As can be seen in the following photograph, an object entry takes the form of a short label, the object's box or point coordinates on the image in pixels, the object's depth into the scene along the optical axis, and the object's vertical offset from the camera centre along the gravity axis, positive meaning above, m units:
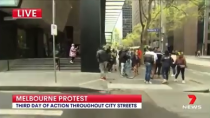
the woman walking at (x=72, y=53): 19.37 -0.58
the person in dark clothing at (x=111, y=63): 17.75 -1.25
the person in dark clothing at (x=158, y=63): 14.60 -1.00
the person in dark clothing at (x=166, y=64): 12.49 -0.90
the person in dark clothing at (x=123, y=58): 14.75 -0.73
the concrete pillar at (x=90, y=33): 16.91 +0.77
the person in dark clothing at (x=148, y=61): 12.38 -0.75
